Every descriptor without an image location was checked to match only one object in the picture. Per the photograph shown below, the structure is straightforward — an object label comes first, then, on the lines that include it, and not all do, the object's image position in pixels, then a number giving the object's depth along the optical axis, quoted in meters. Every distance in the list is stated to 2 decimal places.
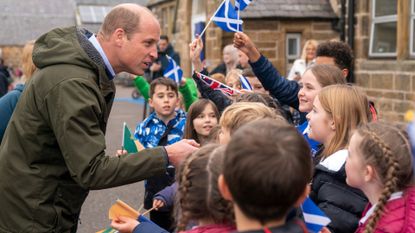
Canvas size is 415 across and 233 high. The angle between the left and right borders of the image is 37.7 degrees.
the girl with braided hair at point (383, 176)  2.58
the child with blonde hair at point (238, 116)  3.21
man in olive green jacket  2.83
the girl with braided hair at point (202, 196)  2.34
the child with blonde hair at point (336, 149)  3.03
